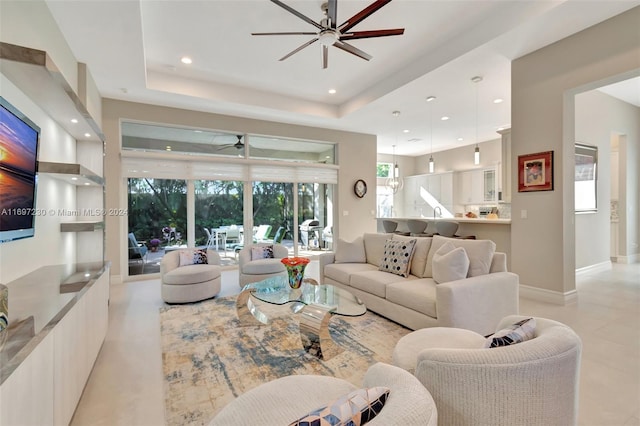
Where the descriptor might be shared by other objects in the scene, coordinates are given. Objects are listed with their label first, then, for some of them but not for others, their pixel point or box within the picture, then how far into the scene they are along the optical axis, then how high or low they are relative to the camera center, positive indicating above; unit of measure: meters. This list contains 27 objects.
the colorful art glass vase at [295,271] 2.97 -0.59
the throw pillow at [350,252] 4.26 -0.57
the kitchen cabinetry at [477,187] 8.63 +0.79
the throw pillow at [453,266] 2.74 -0.50
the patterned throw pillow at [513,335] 1.21 -0.52
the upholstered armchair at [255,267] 4.33 -0.80
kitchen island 4.38 -0.29
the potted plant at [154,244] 5.45 -0.56
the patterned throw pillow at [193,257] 4.18 -0.63
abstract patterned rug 1.94 -1.17
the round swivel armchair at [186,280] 3.74 -0.87
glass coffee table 2.40 -0.79
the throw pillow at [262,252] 4.65 -0.62
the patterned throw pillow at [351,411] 0.76 -0.53
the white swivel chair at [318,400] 0.78 -0.75
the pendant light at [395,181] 6.75 +0.76
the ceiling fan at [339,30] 2.64 +1.84
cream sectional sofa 2.49 -0.75
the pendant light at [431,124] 5.25 +2.09
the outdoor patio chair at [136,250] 5.24 -0.65
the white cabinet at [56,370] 1.07 -0.73
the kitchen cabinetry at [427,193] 9.67 +0.68
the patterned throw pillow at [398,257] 3.44 -0.53
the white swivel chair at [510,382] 1.06 -0.63
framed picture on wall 3.75 +0.54
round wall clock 7.55 +0.65
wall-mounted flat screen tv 1.68 +0.26
